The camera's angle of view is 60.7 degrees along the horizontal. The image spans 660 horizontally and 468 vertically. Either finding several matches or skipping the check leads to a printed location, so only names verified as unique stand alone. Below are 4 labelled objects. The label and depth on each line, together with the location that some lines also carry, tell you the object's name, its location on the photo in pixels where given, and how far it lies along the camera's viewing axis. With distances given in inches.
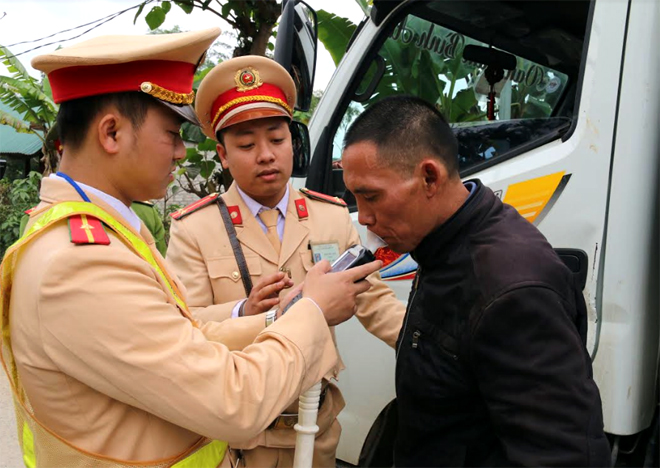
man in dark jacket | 42.5
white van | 67.4
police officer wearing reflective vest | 41.9
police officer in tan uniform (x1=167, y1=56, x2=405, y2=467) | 73.9
